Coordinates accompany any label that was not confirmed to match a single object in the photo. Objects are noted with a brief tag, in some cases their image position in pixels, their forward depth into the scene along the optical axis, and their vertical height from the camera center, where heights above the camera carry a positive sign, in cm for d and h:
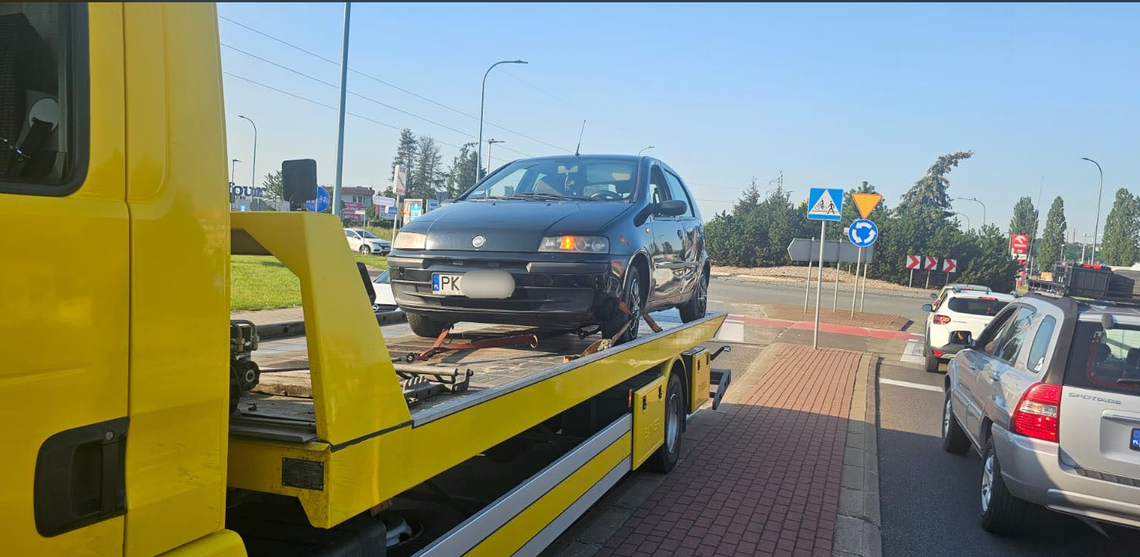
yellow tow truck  156 -33
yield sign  1495 +77
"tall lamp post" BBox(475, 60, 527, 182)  2573 +340
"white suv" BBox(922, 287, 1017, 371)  1266 -110
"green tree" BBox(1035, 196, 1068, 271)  7725 +174
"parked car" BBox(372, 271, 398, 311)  601 -61
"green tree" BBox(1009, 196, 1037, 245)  8718 +386
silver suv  445 -99
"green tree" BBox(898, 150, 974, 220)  7231 +533
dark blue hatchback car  455 -19
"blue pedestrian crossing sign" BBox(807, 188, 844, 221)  1405 +66
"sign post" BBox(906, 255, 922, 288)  3120 -65
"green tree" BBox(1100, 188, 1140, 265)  7393 +252
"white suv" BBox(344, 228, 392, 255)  3756 -145
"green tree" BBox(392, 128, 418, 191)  7181 +631
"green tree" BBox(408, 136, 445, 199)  7312 +428
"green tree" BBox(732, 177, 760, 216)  7556 +317
